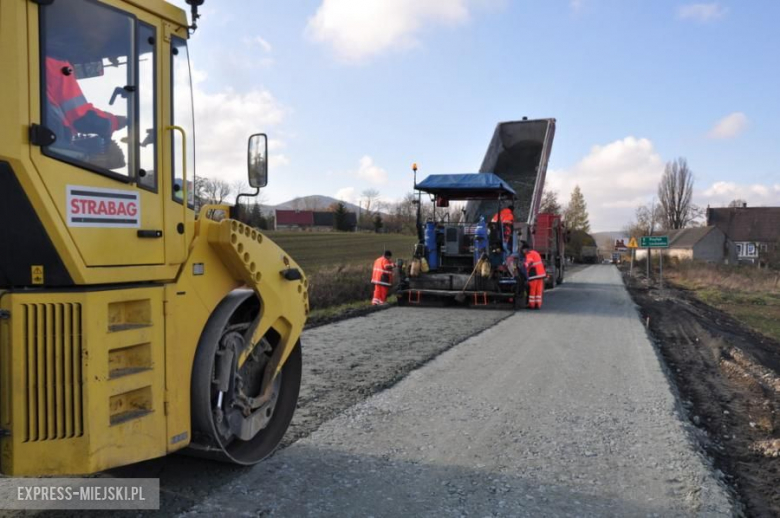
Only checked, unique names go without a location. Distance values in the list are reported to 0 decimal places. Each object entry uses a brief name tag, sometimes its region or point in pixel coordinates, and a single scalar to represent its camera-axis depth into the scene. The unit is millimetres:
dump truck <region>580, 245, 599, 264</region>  66938
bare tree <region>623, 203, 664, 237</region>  76625
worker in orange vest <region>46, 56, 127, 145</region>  2863
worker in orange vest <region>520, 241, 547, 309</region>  14859
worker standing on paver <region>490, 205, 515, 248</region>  15023
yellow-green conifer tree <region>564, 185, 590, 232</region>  78194
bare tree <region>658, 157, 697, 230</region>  74312
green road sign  22156
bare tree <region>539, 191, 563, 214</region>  52791
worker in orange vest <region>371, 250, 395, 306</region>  15617
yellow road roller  2762
